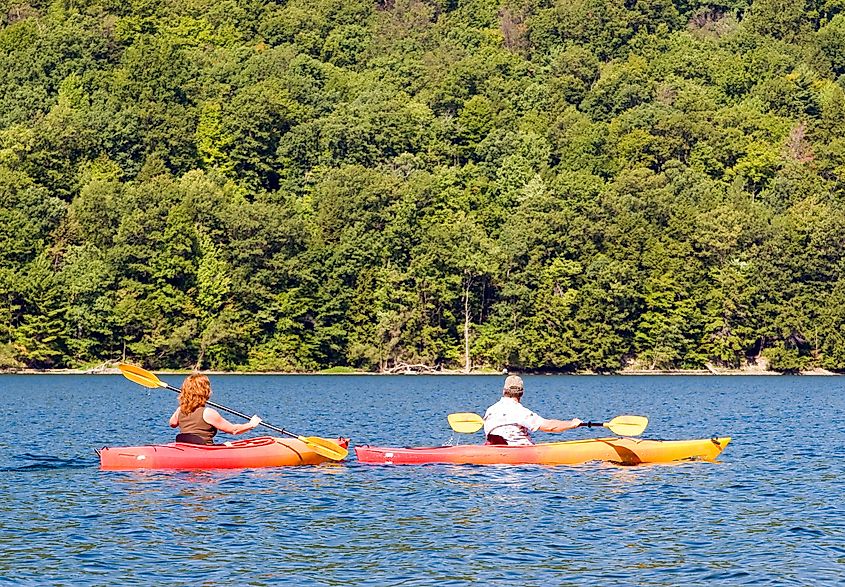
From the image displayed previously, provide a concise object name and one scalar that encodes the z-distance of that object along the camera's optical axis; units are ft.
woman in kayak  88.94
